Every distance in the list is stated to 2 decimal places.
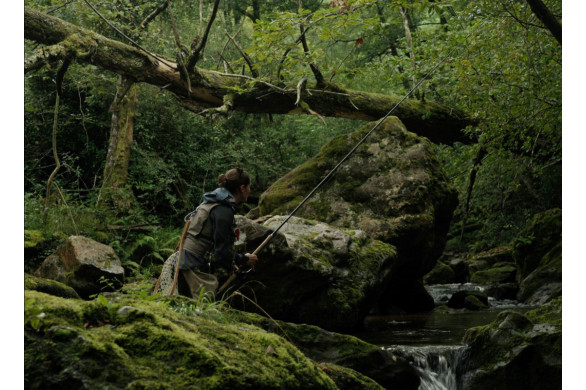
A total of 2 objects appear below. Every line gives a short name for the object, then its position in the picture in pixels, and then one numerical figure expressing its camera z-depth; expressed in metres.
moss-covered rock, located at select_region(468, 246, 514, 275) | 16.48
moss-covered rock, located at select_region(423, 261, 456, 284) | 15.78
